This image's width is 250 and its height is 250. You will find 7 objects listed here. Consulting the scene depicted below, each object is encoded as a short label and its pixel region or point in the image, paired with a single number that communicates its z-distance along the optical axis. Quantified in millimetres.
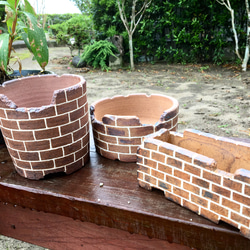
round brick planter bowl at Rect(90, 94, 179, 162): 1071
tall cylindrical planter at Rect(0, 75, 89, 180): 938
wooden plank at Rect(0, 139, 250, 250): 830
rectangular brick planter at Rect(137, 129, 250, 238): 732
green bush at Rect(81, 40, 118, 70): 6004
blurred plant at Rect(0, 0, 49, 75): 1201
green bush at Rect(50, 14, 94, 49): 7047
